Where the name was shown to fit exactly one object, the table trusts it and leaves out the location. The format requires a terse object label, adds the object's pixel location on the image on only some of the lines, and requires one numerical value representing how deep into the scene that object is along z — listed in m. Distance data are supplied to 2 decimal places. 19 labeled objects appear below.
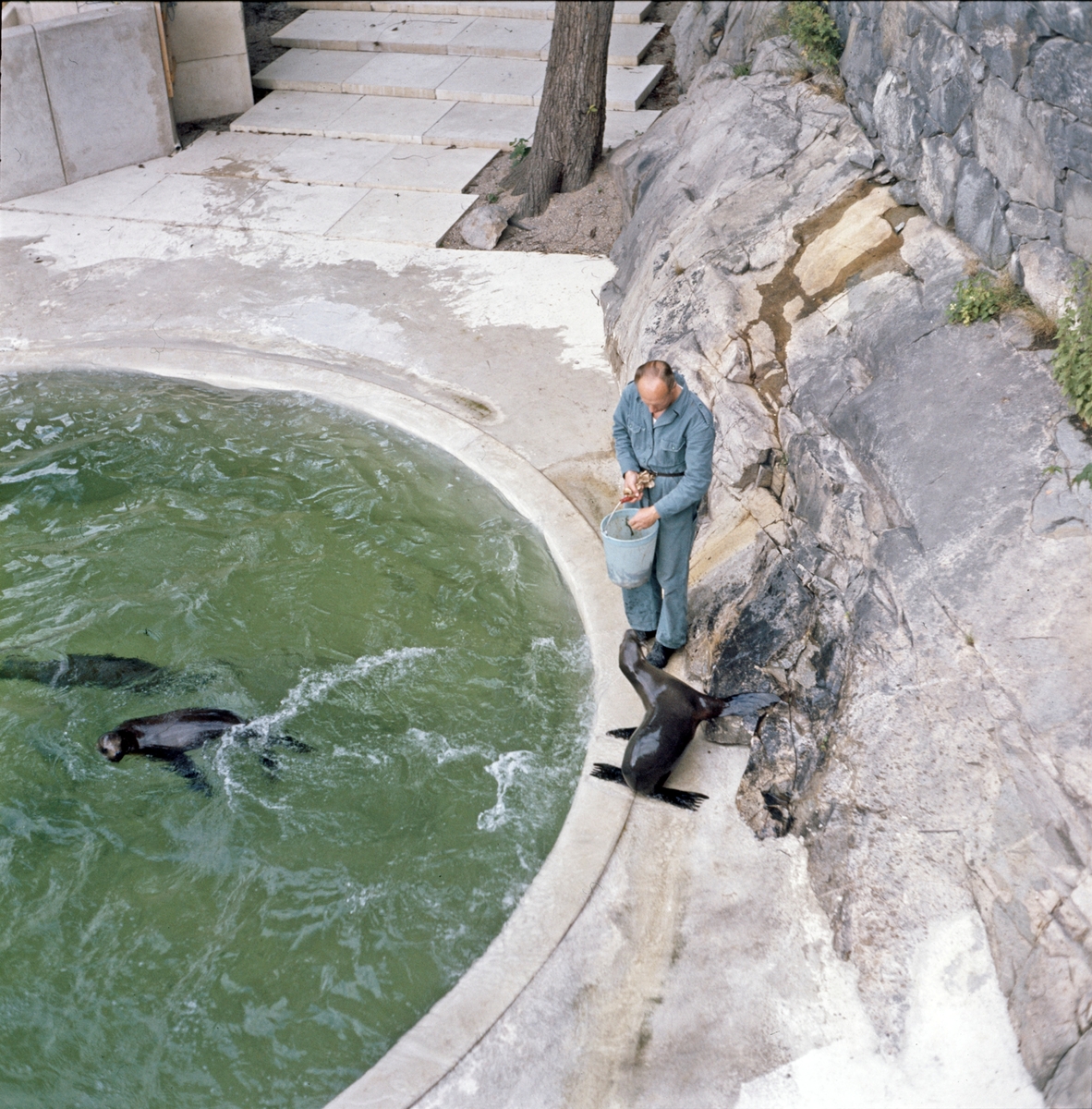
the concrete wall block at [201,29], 12.86
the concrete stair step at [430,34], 13.84
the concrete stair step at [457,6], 14.51
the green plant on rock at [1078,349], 5.15
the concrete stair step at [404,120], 12.27
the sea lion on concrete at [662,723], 5.39
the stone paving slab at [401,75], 13.42
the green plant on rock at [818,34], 8.48
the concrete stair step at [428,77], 12.97
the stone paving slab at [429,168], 11.59
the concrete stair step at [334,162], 11.71
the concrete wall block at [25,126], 11.23
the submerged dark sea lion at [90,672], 6.38
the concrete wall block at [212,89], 13.02
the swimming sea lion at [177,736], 5.74
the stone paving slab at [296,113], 12.91
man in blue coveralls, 5.43
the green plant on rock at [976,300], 5.92
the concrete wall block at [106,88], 11.56
